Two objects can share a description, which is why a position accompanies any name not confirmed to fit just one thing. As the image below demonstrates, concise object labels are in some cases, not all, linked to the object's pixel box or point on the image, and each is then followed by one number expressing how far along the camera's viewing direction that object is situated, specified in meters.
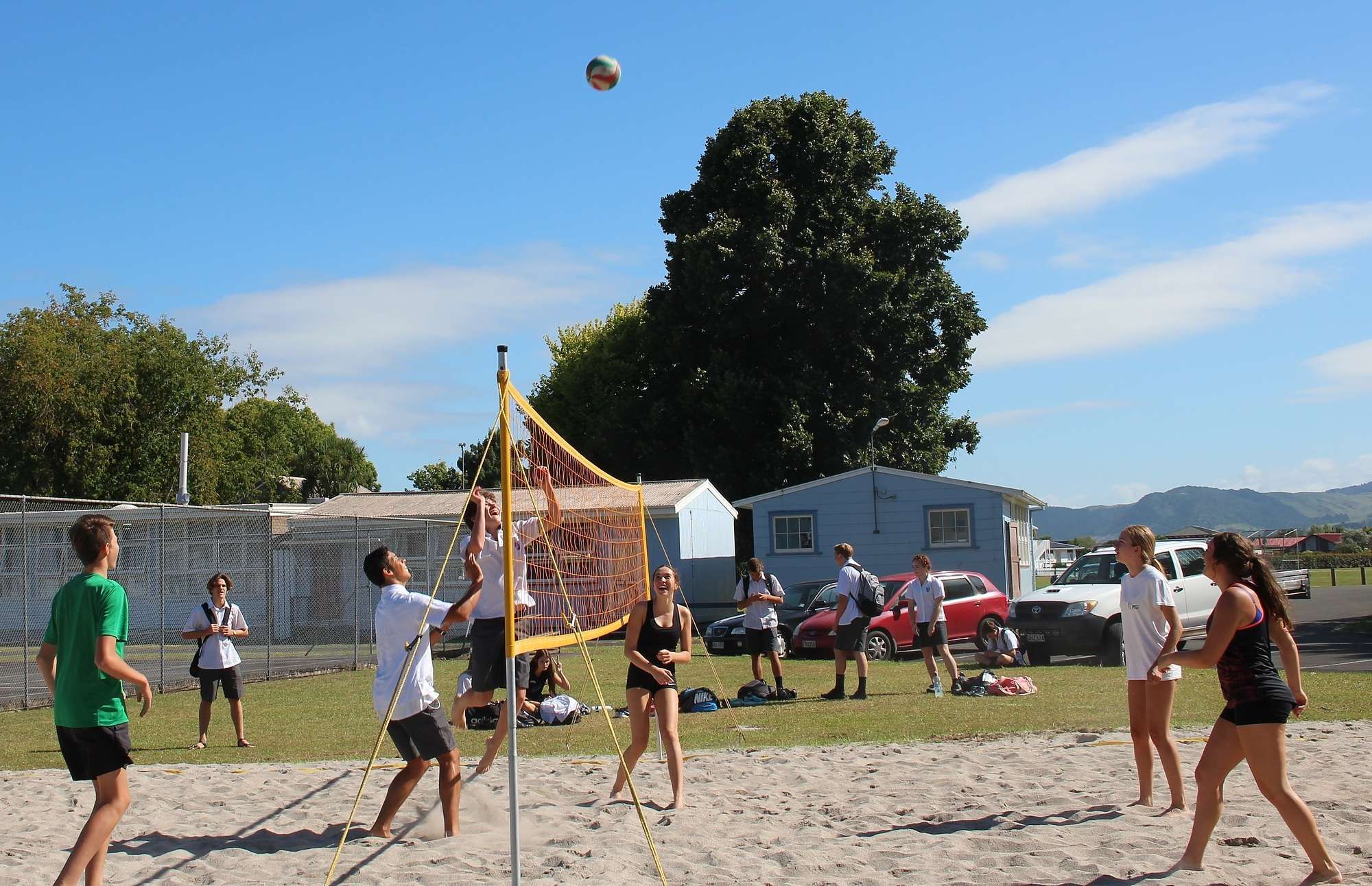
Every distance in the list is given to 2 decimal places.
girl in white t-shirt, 7.01
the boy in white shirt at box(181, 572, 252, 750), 11.71
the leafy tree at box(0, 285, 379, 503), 35.75
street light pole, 31.44
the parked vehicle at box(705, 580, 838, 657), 21.83
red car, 20.36
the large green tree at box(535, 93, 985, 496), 37.59
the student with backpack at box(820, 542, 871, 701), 14.29
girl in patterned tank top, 5.60
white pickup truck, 18.53
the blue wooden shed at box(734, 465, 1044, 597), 30.42
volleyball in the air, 10.86
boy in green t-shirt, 5.63
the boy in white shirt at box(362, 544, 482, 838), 6.60
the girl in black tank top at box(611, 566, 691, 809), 7.70
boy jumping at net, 8.18
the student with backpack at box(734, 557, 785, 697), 14.90
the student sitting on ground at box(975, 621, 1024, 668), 17.95
